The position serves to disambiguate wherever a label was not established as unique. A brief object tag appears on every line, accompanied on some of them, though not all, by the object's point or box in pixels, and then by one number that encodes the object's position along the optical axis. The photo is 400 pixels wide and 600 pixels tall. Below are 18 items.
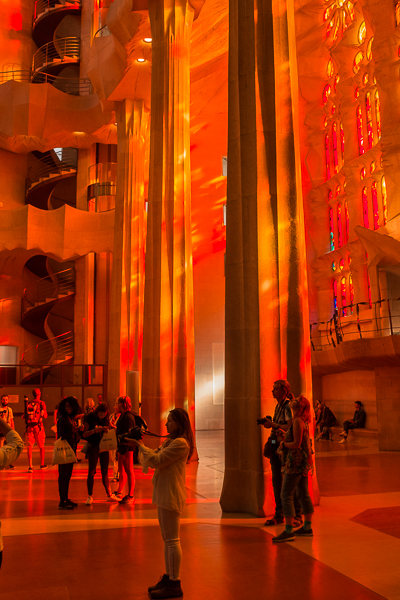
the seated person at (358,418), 19.27
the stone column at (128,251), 19.95
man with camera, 6.55
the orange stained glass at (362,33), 22.90
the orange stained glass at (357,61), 23.53
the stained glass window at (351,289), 24.09
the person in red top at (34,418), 11.75
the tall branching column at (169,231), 14.54
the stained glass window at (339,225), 25.28
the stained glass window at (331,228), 26.08
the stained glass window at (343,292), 24.77
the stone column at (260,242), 7.94
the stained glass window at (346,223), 24.56
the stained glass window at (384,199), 21.59
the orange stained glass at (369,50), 22.28
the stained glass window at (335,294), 25.81
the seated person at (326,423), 20.03
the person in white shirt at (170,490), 4.23
